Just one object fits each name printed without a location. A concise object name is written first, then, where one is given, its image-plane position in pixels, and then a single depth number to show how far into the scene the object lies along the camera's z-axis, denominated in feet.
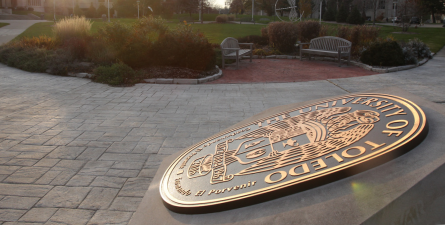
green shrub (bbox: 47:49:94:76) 34.50
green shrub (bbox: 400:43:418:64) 38.75
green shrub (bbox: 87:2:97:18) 166.91
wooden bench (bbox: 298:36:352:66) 40.62
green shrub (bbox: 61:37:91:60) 38.29
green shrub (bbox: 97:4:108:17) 169.93
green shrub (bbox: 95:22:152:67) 34.73
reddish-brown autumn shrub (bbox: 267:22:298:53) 50.16
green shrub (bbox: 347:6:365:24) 130.52
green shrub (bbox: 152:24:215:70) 34.60
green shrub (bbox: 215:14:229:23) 133.28
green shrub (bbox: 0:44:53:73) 36.07
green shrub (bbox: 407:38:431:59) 44.96
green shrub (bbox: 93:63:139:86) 29.76
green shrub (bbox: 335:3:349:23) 141.49
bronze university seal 6.51
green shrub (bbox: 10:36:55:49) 43.14
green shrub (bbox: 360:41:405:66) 37.50
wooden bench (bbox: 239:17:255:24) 146.94
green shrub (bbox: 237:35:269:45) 57.52
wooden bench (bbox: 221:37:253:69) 39.09
